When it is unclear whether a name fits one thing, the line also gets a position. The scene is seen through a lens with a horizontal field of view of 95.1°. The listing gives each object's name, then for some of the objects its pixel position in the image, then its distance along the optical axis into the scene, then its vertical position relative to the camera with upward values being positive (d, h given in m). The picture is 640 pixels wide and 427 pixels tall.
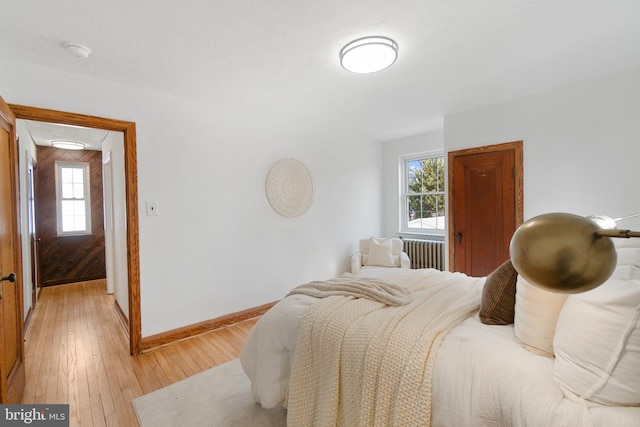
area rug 1.76 -1.26
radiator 4.18 -0.66
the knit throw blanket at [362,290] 1.69 -0.51
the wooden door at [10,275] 1.65 -0.36
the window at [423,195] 4.48 +0.20
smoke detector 1.93 +1.10
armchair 4.02 -0.68
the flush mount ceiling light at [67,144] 4.44 +1.08
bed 0.90 -0.60
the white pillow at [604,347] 0.86 -0.45
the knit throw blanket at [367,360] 1.17 -0.67
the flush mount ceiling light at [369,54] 1.91 +1.05
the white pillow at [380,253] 4.02 -0.63
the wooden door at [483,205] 3.15 +0.02
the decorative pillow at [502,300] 1.41 -0.45
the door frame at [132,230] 2.57 -0.15
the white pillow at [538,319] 1.14 -0.46
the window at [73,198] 5.00 +0.27
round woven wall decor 3.56 +0.29
